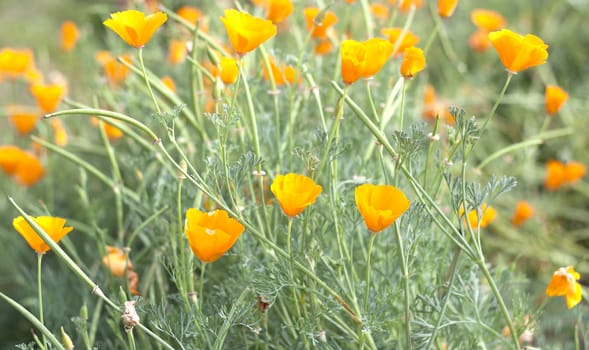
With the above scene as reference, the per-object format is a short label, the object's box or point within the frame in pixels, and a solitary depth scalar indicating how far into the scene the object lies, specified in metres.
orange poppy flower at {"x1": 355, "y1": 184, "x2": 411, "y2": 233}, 1.35
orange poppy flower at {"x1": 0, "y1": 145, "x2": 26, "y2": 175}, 1.99
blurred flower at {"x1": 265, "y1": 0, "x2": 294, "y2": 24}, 1.55
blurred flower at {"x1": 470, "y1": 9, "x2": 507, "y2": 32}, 1.79
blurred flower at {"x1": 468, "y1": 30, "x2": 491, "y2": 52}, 2.64
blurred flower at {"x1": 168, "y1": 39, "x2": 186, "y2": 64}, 2.14
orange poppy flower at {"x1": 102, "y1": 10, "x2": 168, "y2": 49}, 1.39
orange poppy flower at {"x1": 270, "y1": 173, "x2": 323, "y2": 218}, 1.36
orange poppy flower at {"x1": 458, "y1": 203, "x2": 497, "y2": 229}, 1.53
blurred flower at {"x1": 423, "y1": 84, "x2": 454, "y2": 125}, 2.26
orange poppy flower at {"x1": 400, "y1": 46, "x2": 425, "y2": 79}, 1.43
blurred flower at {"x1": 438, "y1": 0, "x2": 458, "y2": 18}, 1.61
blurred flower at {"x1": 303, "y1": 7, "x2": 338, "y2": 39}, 1.61
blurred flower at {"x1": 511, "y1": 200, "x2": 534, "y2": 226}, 1.97
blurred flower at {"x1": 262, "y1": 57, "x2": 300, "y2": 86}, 1.63
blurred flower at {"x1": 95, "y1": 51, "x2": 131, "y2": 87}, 2.03
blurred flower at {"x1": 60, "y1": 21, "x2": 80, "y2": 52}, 2.06
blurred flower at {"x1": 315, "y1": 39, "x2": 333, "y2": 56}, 1.75
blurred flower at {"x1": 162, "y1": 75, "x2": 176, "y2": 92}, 1.80
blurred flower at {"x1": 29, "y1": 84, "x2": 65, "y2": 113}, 1.85
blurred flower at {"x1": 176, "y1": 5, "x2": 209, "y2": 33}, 2.05
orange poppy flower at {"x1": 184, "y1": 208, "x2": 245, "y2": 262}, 1.36
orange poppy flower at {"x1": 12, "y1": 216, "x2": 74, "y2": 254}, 1.38
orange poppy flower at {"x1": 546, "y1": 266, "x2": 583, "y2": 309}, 1.46
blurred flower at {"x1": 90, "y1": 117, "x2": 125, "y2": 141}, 1.79
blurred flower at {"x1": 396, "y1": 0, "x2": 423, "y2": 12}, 1.77
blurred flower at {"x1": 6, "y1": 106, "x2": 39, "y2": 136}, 2.14
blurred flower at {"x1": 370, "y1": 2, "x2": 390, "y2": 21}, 1.97
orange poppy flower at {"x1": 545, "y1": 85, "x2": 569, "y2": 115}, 1.67
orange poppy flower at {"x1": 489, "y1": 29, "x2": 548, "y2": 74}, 1.41
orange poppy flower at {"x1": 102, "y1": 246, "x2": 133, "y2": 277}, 1.59
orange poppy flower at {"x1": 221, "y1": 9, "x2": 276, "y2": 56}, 1.41
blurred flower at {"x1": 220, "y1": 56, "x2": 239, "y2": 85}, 1.50
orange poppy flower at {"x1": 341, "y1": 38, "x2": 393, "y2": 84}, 1.41
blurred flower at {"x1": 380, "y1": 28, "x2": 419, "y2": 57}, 1.66
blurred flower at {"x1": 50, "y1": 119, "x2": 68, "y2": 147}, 2.00
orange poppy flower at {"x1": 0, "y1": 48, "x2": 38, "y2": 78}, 1.98
